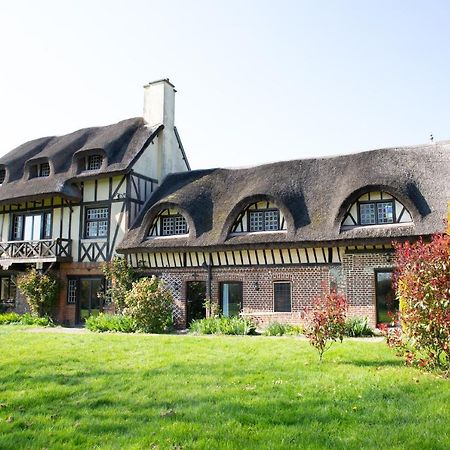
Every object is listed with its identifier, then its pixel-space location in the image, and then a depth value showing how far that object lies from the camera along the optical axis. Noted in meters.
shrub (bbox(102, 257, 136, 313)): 18.33
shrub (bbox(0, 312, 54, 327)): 18.88
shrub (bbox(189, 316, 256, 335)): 15.12
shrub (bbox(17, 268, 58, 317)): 19.72
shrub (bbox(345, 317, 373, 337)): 14.09
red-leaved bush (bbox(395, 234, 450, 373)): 7.36
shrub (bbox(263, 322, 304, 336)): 14.77
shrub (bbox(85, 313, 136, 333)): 16.16
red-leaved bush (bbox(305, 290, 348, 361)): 9.07
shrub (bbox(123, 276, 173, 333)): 15.65
